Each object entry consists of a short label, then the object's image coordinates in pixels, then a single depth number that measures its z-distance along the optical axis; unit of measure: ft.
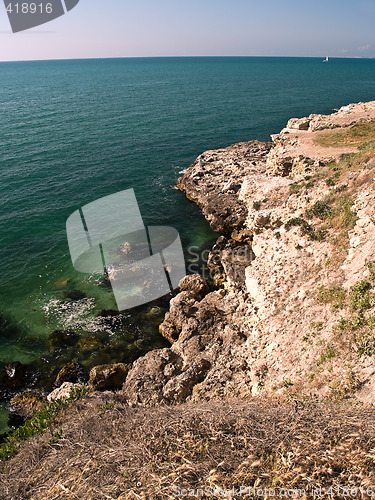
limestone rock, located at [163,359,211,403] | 53.16
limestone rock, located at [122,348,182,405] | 54.24
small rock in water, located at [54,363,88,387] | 64.85
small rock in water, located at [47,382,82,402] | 57.22
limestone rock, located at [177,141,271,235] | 110.01
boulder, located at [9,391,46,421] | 59.11
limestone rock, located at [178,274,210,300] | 80.37
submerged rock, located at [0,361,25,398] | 63.98
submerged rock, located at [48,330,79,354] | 72.08
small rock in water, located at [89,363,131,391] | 61.82
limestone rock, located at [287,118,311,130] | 148.56
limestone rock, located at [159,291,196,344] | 71.72
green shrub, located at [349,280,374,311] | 47.70
